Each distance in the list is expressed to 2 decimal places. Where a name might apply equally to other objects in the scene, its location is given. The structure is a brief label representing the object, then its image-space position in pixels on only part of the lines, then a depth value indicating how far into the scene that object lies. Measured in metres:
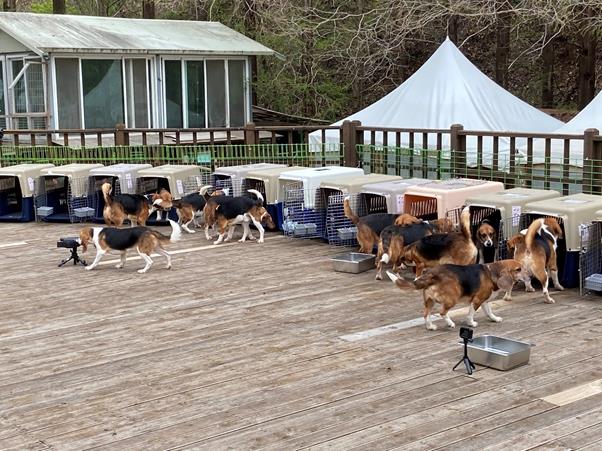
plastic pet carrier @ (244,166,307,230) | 9.45
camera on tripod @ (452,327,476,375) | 4.80
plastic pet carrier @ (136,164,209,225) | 10.16
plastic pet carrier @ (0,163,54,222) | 10.54
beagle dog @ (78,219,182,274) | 7.73
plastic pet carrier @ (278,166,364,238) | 9.02
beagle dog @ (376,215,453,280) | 7.09
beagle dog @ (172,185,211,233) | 9.56
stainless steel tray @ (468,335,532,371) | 4.88
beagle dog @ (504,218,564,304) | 6.48
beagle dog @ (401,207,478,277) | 6.53
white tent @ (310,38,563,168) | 15.32
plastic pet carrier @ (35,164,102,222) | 10.35
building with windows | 17.75
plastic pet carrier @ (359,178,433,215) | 8.36
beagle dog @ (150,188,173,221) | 9.38
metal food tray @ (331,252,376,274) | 7.62
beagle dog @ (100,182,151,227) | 9.43
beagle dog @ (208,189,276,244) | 8.98
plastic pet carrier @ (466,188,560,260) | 7.24
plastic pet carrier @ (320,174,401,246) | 8.69
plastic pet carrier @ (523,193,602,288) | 6.86
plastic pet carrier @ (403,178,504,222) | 7.91
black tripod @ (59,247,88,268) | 8.19
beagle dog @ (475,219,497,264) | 7.19
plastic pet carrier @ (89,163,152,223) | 10.30
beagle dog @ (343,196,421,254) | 7.76
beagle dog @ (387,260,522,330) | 5.50
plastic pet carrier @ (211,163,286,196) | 9.89
